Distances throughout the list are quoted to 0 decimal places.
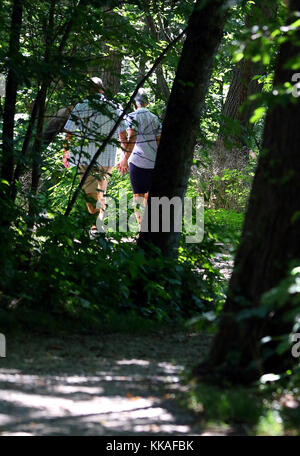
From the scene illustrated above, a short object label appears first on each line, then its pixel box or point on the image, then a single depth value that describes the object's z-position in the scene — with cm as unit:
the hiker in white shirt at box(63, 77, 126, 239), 1620
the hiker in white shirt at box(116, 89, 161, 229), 2356
